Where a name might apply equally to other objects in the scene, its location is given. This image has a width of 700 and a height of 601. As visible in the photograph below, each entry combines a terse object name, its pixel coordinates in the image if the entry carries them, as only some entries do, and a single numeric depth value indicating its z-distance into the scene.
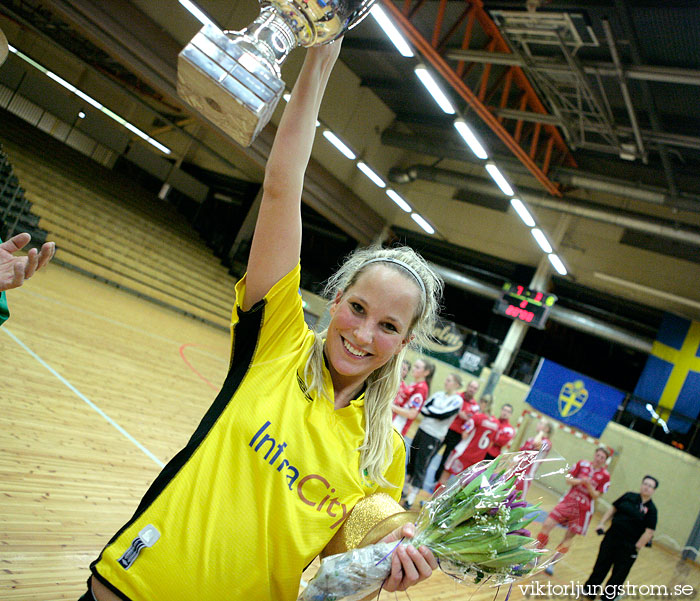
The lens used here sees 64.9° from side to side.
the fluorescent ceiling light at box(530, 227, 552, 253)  12.37
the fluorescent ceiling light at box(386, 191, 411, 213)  14.02
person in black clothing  5.95
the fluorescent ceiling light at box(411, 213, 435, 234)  15.01
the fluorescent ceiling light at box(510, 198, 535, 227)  11.45
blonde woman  1.11
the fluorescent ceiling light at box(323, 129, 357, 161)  11.70
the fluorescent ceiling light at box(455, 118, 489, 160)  9.45
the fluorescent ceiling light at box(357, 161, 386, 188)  13.15
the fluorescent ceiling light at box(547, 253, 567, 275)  13.58
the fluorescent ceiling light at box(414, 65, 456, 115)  8.26
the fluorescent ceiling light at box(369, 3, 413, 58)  7.12
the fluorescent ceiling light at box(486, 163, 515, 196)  10.45
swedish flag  12.66
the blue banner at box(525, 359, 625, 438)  12.35
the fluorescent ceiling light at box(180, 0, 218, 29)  8.10
